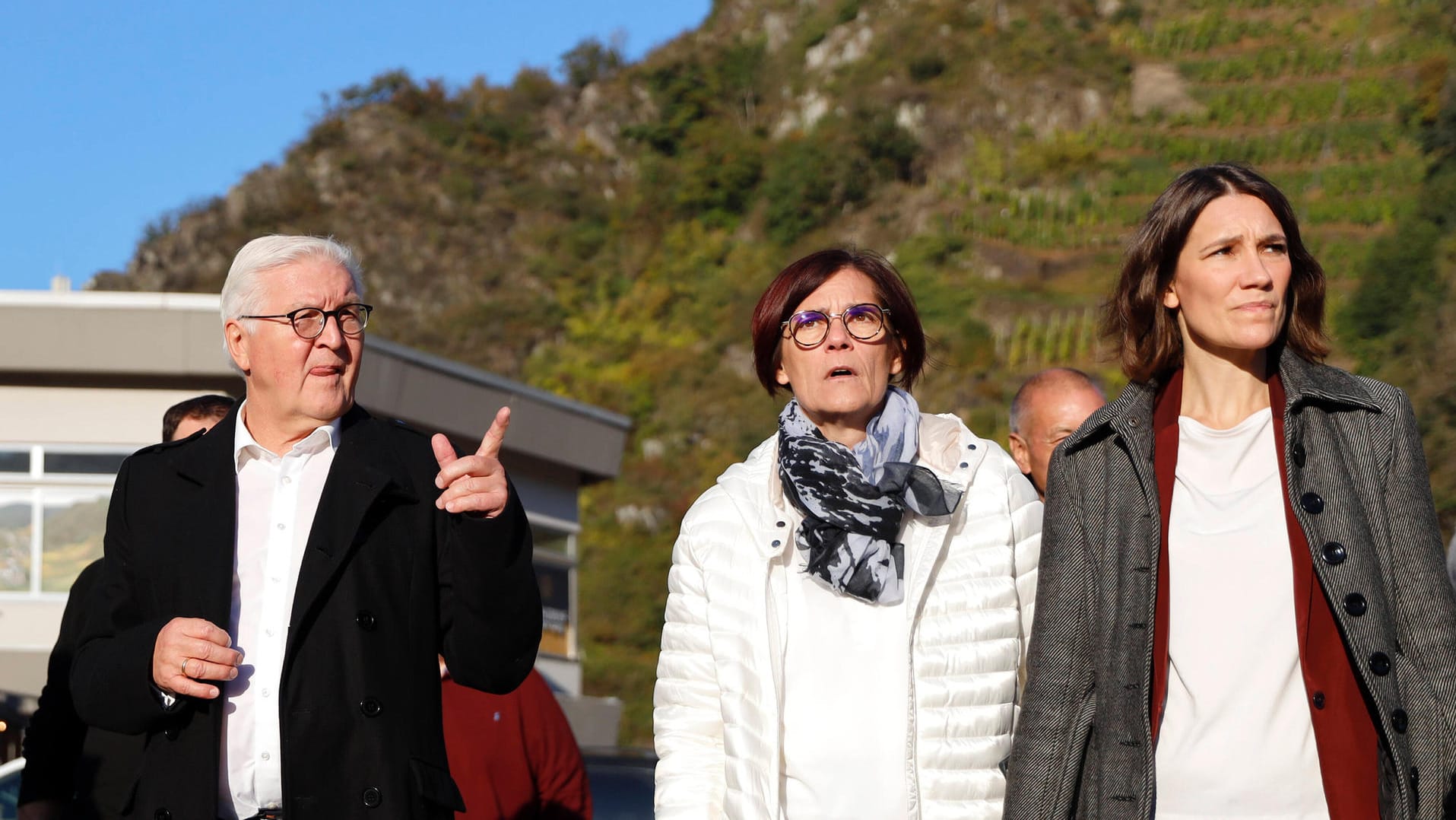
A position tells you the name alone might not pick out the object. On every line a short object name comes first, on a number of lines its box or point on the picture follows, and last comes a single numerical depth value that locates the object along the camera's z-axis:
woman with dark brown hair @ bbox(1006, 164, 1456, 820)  3.20
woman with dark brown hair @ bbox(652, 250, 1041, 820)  3.80
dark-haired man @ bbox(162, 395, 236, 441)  5.27
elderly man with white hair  3.46
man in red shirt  5.04
